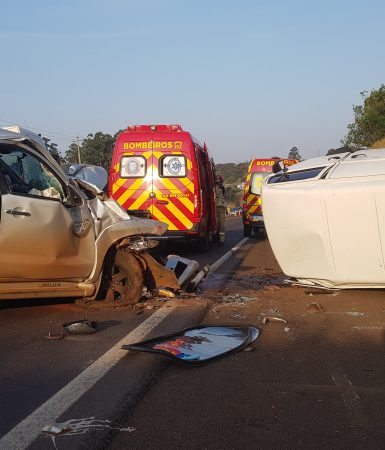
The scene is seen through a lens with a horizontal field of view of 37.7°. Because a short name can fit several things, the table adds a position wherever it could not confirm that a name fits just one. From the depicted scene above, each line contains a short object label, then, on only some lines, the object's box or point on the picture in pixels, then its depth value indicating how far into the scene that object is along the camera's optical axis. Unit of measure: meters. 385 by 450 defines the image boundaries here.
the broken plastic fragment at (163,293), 7.15
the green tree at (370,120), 38.34
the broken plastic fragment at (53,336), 5.27
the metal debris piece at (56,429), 3.22
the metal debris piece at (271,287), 7.89
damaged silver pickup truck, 5.73
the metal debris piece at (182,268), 7.51
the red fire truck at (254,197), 18.02
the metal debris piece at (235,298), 7.05
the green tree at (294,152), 92.68
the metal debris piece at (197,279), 7.65
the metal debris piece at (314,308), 6.35
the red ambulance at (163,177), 12.23
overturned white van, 5.97
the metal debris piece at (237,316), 6.15
